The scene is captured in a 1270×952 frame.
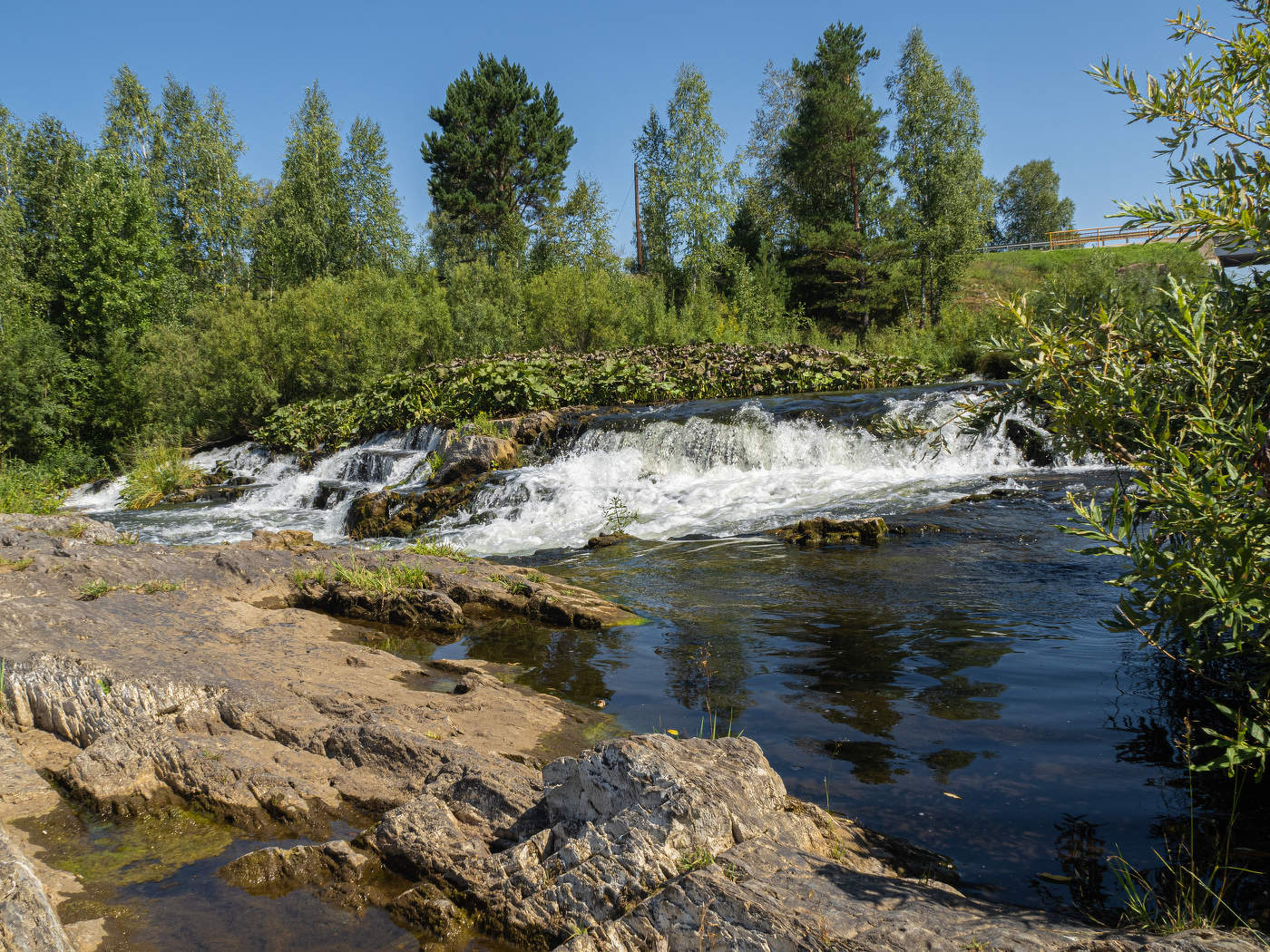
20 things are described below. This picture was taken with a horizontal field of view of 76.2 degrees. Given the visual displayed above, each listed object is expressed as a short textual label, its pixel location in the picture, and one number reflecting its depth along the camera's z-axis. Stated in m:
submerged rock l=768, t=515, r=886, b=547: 9.55
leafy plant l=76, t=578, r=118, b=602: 5.80
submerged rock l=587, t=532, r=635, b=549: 10.83
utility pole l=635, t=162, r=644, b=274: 45.97
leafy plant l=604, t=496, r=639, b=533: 12.01
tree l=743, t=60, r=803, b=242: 46.59
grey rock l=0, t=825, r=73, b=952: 2.02
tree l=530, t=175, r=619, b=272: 38.00
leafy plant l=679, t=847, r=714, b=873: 2.25
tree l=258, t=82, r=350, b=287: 35.53
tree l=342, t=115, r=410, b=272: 37.62
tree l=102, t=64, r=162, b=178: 38.25
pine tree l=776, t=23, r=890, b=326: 34.84
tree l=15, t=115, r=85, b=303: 31.73
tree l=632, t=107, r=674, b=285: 39.75
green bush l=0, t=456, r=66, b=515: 13.36
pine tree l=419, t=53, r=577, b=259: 40.50
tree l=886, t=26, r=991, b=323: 34.62
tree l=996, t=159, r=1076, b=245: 69.88
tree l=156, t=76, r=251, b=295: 39.19
